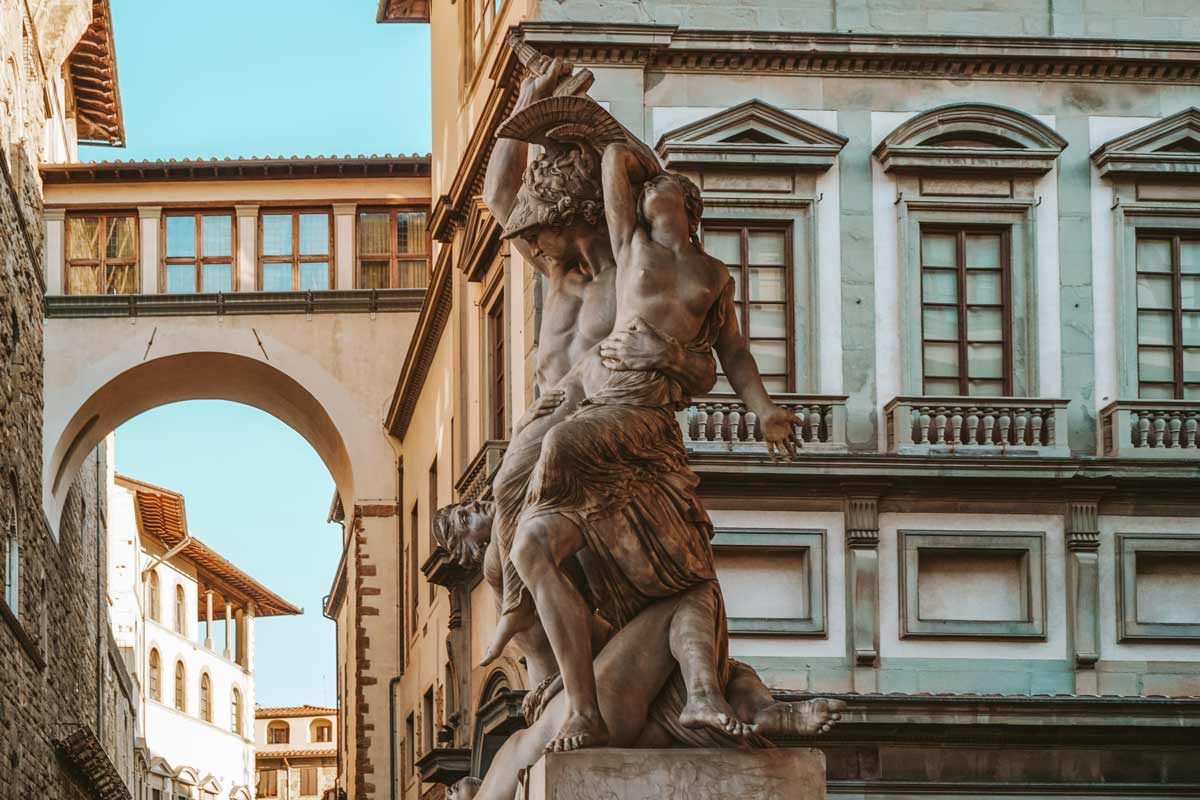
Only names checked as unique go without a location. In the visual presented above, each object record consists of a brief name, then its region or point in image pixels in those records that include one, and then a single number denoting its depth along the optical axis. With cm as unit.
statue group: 698
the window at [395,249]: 3825
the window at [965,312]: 2370
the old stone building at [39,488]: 3091
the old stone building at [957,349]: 2302
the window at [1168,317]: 2383
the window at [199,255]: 3794
